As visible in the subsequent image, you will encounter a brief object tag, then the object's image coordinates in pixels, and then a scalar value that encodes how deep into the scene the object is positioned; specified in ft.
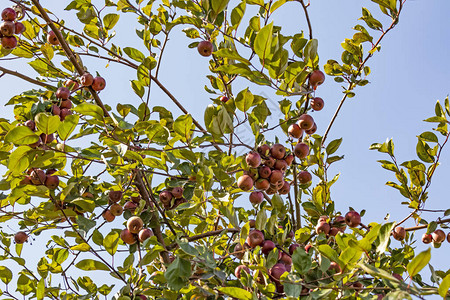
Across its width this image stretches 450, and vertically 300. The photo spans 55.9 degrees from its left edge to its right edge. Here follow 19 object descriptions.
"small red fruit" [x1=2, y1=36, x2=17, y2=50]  9.09
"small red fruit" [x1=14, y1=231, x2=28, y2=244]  9.98
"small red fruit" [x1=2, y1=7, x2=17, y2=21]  9.19
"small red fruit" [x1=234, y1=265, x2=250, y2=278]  6.96
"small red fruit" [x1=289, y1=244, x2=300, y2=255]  8.56
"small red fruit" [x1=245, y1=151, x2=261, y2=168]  7.40
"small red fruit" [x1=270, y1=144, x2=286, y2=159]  7.91
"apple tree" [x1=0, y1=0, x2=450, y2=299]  6.80
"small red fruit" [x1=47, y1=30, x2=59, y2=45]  10.40
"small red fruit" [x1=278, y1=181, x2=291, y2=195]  8.82
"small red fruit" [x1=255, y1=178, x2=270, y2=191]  7.74
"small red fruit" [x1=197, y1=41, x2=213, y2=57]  9.48
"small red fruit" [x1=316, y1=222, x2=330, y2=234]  8.98
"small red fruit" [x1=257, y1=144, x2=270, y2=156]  7.79
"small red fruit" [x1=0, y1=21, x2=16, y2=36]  9.00
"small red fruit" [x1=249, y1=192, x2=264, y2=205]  8.42
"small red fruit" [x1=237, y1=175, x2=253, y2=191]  7.55
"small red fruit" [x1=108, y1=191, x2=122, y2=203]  8.53
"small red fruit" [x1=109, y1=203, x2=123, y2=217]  8.68
